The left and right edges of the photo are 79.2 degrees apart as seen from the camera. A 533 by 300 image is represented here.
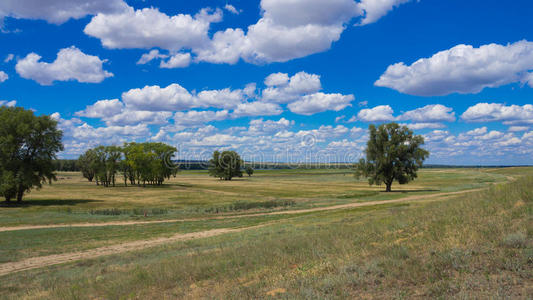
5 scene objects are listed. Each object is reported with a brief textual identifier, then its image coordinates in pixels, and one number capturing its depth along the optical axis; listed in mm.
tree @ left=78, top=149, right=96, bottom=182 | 91619
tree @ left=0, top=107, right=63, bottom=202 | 43438
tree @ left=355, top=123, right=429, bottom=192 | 59406
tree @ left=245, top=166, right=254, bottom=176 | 174350
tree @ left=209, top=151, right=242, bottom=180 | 144000
